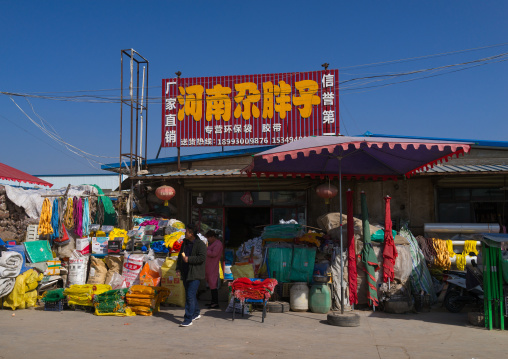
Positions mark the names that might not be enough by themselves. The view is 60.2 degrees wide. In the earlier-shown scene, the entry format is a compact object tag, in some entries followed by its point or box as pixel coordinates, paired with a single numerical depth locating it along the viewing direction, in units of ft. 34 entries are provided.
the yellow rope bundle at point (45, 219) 39.32
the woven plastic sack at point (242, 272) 31.50
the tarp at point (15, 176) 47.93
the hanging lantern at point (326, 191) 39.65
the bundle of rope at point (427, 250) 37.11
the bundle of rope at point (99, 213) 41.96
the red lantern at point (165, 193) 42.47
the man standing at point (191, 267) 25.82
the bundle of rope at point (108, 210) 41.98
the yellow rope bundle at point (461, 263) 36.78
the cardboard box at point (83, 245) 38.37
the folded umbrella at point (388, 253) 30.07
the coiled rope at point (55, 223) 39.96
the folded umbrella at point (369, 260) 29.81
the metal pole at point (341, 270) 26.60
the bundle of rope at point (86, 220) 40.04
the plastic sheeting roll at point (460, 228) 39.70
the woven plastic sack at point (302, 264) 31.60
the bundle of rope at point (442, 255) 36.65
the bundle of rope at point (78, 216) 39.86
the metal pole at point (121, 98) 45.68
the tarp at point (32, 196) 41.34
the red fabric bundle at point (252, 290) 27.00
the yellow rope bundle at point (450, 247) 37.32
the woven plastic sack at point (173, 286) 31.65
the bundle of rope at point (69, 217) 39.70
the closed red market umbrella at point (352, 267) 30.22
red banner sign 46.55
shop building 42.29
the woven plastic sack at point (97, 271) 34.83
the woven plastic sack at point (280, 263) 31.89
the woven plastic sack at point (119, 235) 37.91
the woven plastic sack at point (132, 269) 33.55
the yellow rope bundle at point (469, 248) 37.93
